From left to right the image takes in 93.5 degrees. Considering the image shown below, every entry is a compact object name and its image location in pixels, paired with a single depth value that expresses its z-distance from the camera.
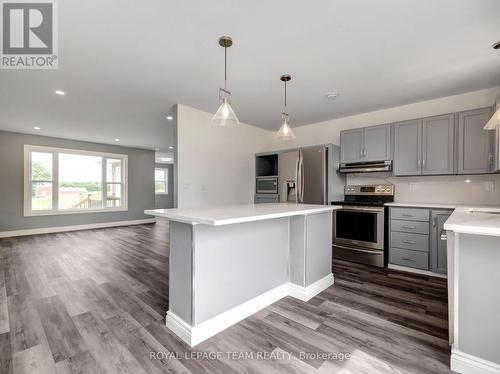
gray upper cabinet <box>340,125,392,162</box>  3.72
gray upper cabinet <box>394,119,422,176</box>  3.44
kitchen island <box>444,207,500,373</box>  1.36
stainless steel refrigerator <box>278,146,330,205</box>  3.93
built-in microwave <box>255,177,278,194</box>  4.70
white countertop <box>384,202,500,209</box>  3.04
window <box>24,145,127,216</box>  5.85
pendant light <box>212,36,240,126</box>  2.10
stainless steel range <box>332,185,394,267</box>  3.48
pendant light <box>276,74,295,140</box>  2.70
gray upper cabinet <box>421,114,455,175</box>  3.20
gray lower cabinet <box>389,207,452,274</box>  3.07
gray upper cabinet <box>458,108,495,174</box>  2.94
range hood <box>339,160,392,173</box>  3.69
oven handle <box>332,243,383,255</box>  3.49
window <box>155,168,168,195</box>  10.12
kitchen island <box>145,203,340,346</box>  1.76
